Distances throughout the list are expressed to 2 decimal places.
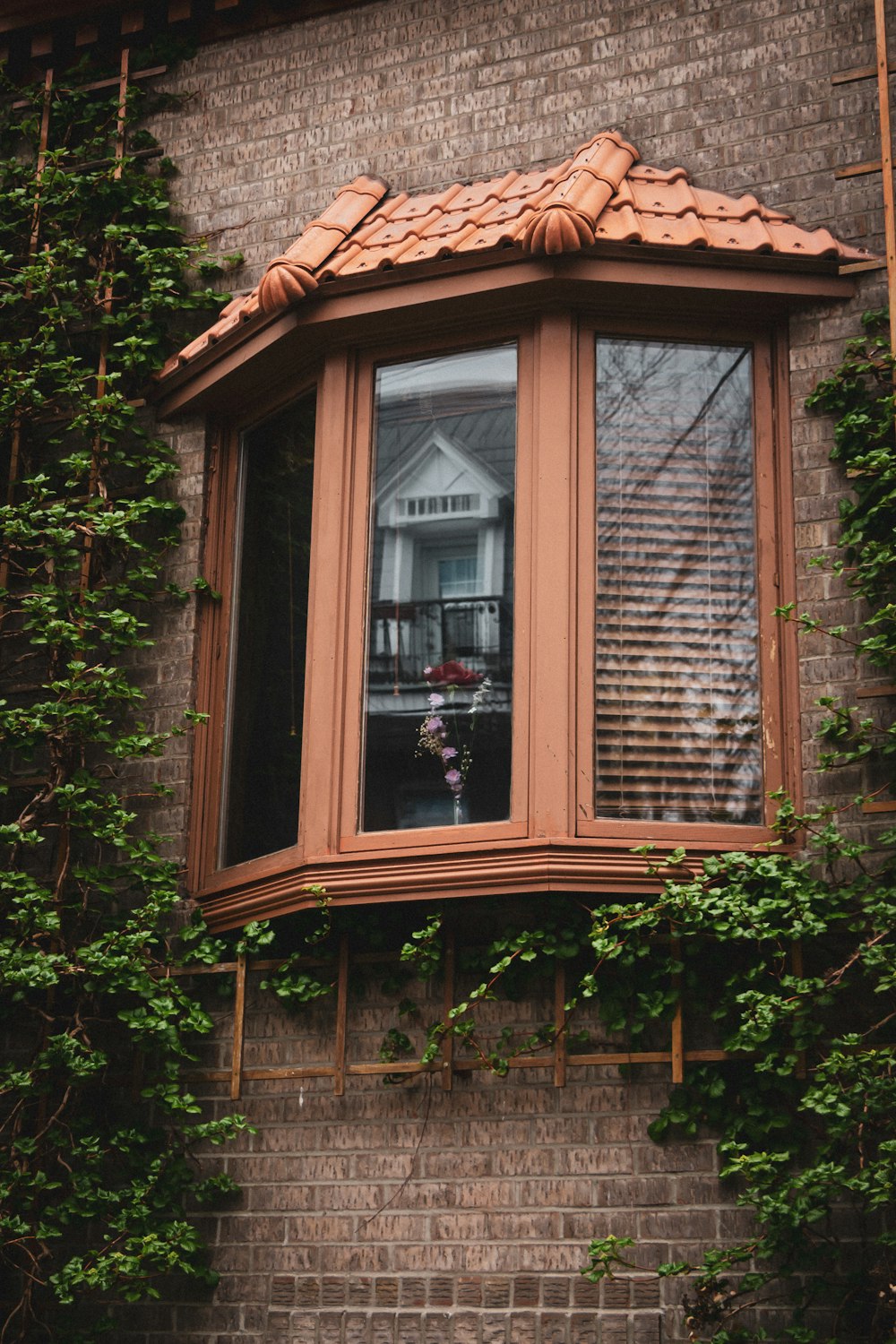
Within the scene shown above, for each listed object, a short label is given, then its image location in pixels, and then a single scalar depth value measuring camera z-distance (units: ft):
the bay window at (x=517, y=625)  22.04
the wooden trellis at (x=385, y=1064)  20.94
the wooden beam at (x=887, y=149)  22.16
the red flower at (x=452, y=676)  22.93
